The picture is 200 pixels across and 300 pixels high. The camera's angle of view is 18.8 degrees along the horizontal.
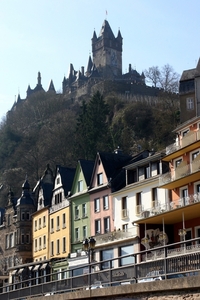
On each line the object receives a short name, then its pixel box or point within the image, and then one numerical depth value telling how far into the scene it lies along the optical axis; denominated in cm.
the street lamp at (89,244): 2790
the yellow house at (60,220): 5562
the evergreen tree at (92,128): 8262
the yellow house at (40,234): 6181
